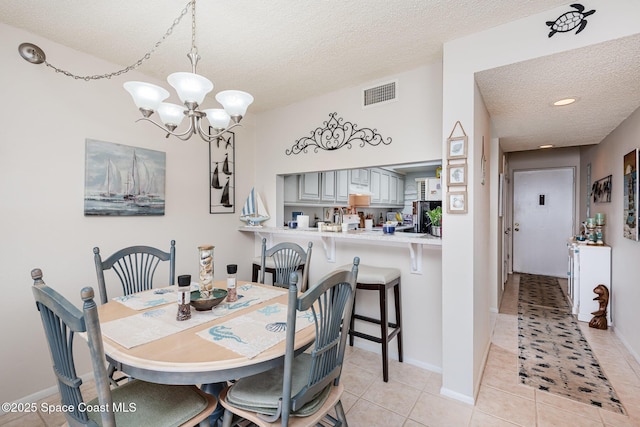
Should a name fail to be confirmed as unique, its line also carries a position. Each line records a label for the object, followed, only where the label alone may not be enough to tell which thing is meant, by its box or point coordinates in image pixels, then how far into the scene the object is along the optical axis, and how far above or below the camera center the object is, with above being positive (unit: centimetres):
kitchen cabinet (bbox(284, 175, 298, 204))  359 +28
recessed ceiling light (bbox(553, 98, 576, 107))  234 +90
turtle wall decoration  161 +107
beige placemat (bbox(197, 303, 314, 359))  118 -53
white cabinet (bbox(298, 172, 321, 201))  356 +30
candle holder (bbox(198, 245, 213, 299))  162 -33
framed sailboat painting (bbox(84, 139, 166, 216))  228 +25
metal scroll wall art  271 +74
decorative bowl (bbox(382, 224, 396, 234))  247 -14
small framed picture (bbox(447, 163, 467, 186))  200 +26
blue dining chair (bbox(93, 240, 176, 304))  190 -39
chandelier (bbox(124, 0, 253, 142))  143 +57
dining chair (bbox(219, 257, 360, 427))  109 -72
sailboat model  336 +0
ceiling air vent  258 +106
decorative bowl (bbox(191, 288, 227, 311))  151 -47
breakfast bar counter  226 -21
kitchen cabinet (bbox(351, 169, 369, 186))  353 +42
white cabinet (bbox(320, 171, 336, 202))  356 +31
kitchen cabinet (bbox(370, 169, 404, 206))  360 +31
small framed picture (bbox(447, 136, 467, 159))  199 +45
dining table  106 -53
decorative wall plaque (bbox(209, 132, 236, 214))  313 +40
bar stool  224 -65
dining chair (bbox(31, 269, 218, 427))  87 -68
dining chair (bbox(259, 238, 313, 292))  236 -40
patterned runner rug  208 -125
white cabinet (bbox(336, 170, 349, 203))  357 +32
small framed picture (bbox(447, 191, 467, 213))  199 +7
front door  528 -11
